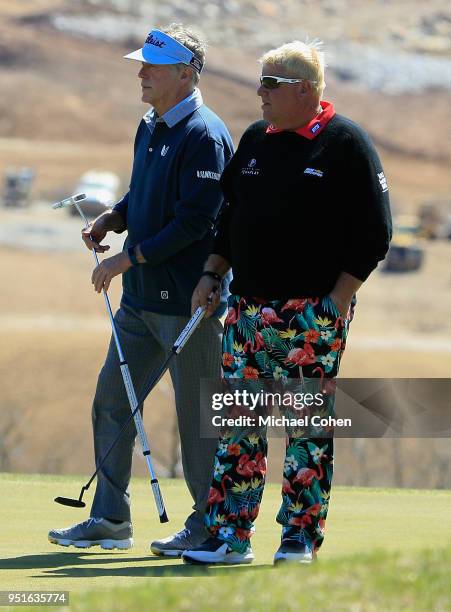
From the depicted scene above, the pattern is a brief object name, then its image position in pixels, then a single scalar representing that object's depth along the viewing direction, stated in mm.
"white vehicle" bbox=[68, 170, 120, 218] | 106437
